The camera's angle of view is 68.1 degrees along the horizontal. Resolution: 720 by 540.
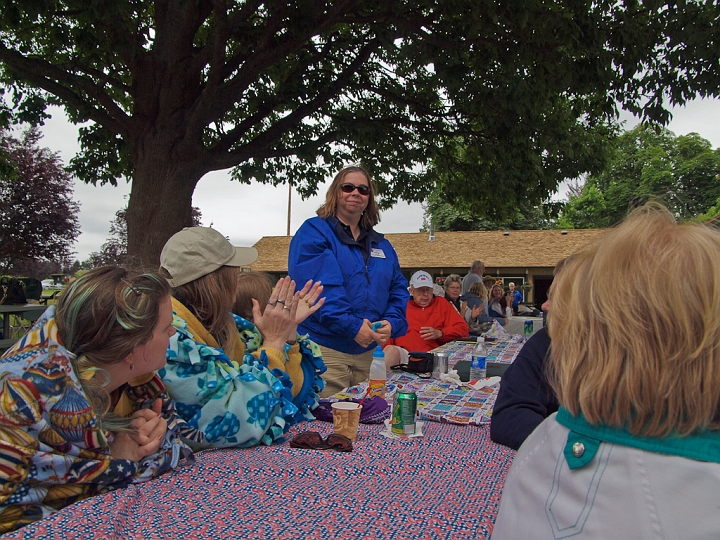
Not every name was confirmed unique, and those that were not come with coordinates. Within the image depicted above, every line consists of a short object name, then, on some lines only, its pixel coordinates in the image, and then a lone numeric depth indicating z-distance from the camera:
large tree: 5.62
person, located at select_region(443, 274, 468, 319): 9.09
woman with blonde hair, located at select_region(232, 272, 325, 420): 2.42
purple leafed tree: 16.61
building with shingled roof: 23.89
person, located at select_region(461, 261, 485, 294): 10.18
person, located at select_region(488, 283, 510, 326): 10.74
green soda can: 2.15
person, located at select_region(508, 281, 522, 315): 16.64
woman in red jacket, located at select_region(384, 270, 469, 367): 5.60
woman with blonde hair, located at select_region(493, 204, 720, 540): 0.81
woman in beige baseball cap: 1.89
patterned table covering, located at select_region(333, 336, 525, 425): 2.53
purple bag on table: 2.37
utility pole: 33.31
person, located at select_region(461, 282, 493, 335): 8.52
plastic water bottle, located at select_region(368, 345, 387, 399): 2.63
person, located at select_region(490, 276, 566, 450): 2.02
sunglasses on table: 1.96
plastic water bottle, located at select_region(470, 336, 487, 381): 3.45
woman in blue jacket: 3.12
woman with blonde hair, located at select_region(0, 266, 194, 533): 1.29
